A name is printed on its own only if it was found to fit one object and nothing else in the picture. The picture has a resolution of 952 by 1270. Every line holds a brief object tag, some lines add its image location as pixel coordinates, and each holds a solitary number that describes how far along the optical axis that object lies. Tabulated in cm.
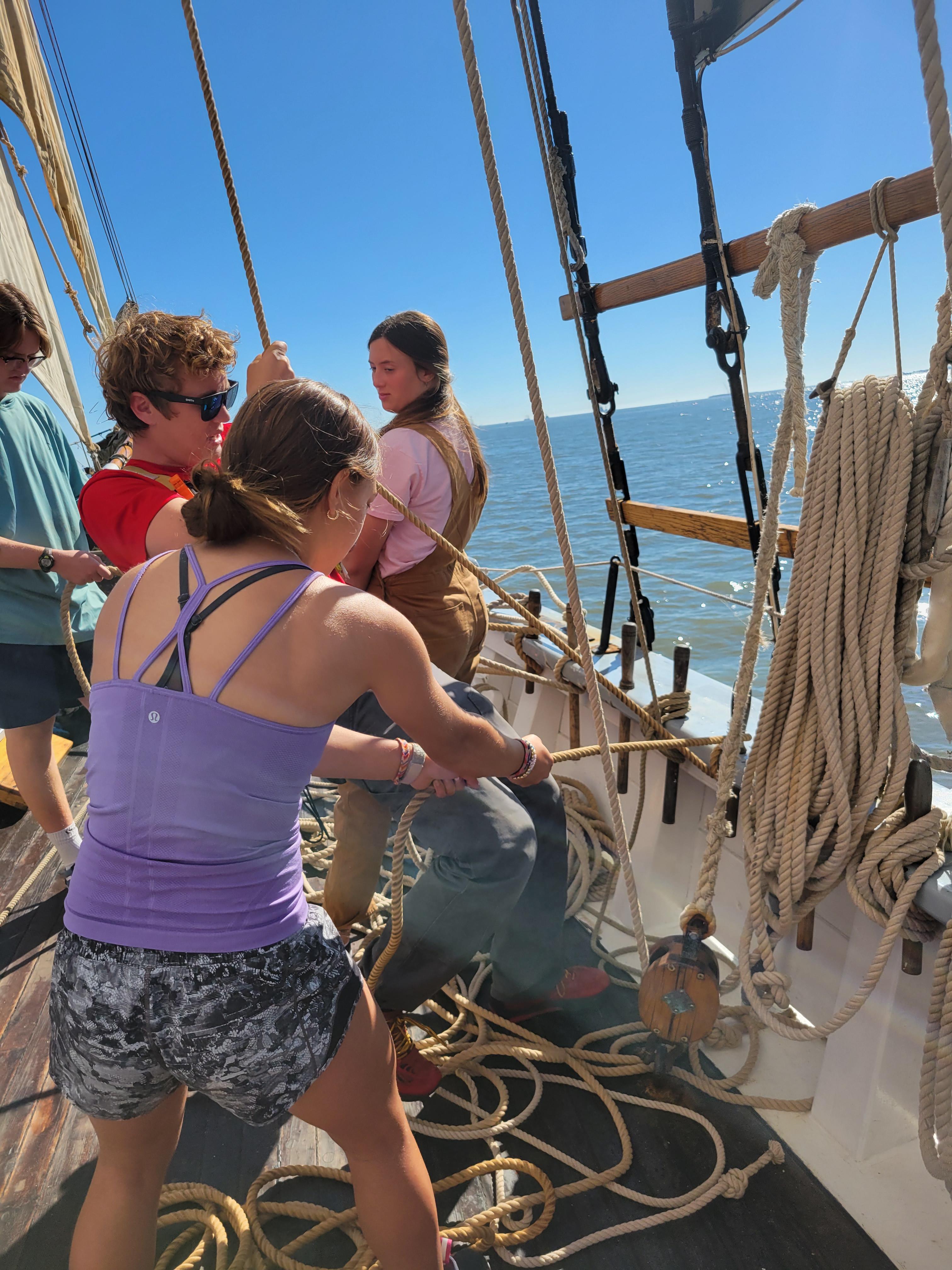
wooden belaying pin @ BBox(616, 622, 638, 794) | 214
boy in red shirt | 132
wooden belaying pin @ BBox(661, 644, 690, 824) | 196
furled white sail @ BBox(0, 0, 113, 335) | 543
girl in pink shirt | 162
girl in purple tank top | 84
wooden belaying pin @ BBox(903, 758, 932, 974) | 129
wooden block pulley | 143
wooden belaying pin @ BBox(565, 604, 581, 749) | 243
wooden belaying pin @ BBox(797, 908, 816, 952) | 156
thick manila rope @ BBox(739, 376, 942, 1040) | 129
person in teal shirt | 182
